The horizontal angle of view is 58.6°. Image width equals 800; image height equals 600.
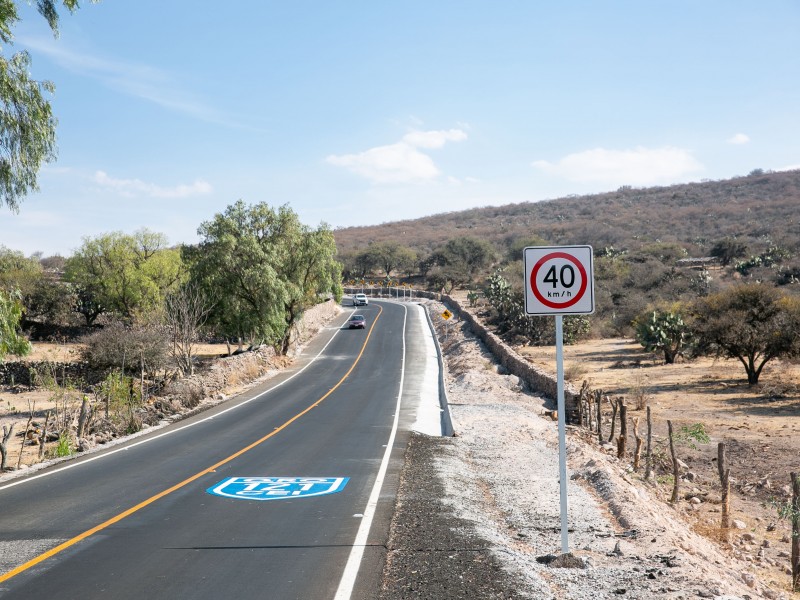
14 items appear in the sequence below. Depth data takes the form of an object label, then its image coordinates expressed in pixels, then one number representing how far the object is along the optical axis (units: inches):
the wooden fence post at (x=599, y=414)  758.5
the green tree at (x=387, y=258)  4655.5
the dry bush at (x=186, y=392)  1016.9
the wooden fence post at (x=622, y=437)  679.7
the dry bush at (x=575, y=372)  1295.5
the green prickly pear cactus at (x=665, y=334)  1437.0
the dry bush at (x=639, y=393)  1011.8
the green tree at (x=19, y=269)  2361.0
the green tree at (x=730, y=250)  3056.1
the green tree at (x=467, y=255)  4089.6
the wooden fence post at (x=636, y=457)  607.5
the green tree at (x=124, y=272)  2255.2
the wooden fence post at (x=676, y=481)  529.5
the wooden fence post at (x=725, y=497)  479.8
